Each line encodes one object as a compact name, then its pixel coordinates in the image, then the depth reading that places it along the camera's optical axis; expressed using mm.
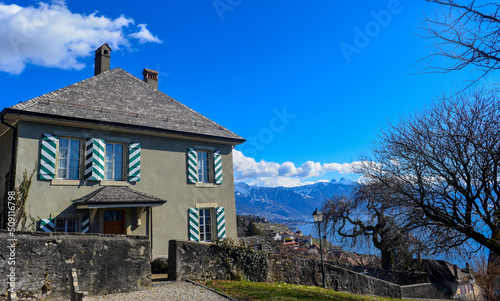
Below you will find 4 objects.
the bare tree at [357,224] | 18656
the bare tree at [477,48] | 3967
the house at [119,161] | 10805
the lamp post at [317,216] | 13320
